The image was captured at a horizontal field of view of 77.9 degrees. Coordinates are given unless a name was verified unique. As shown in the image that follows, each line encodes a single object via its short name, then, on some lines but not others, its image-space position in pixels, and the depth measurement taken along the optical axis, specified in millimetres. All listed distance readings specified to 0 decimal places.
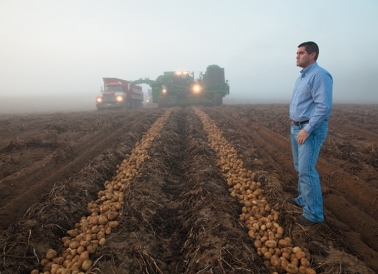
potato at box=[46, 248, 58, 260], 3023
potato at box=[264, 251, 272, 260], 3029
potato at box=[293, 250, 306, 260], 2894
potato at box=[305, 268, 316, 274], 2668
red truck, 25500
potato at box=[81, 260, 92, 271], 2811
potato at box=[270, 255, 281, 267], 2899
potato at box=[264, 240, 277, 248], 3152
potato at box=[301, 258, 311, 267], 2801
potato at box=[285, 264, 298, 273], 2741
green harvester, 26016
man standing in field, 3213
